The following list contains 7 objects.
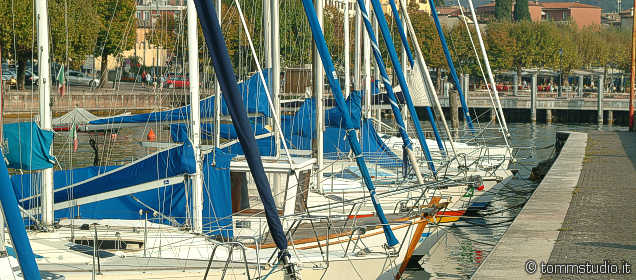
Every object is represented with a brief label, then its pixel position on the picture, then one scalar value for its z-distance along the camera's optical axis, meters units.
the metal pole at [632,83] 42.34
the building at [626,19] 175.48
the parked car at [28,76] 65.88
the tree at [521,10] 160.12
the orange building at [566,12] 182.75
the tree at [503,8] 165.75
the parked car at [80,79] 70.34
